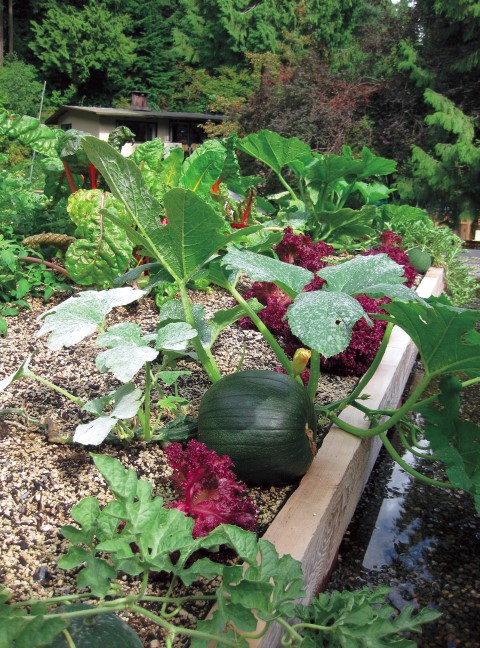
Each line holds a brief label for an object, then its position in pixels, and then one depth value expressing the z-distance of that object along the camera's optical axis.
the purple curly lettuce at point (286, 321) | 2.51
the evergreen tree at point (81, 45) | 25.48
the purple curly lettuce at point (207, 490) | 1.31
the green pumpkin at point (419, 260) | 4.93
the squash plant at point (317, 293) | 1.27
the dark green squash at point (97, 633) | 0.88
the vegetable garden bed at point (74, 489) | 1.26
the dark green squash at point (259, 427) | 1.53
